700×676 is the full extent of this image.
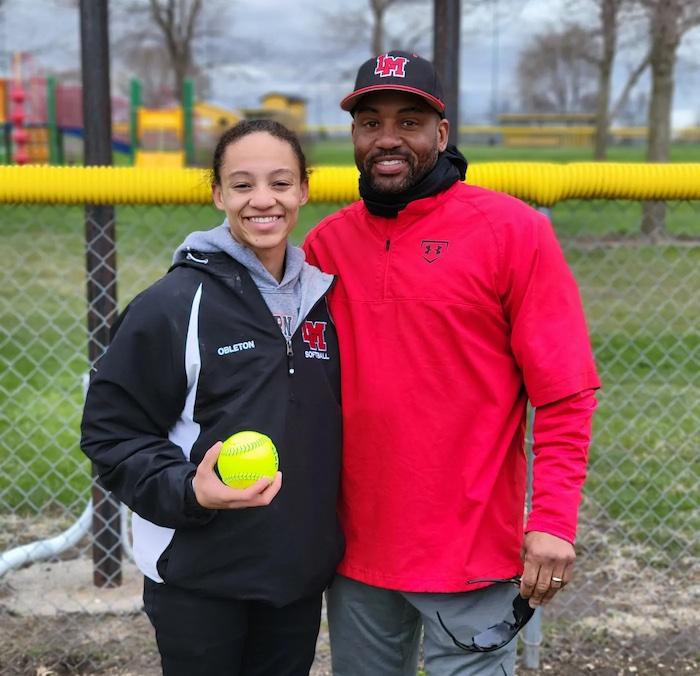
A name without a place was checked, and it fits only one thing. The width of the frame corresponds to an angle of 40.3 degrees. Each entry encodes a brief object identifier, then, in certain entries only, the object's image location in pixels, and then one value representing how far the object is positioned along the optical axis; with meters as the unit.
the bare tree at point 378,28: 29.66
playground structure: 23.05
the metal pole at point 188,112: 24.69
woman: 2.13
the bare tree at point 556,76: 22.00
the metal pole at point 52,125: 23.03
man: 2.25
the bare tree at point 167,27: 31.42
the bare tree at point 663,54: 11.64
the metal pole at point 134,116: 26.25
